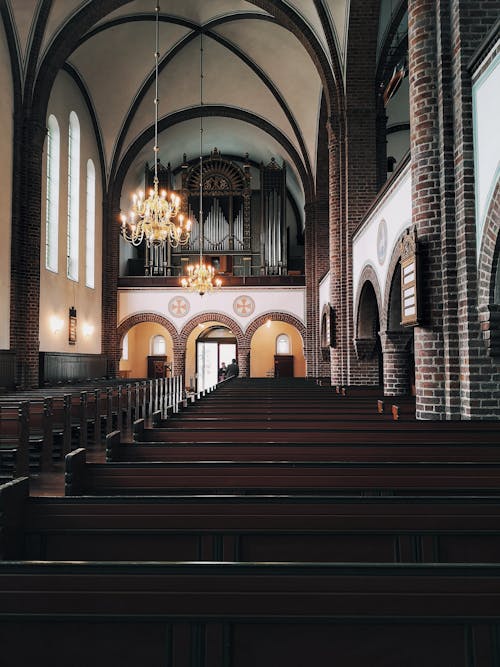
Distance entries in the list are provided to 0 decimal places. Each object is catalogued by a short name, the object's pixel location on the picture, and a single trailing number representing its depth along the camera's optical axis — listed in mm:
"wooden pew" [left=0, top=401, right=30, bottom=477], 6938
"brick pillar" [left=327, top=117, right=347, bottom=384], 13664
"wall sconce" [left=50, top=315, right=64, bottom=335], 17469
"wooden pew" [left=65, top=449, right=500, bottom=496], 3252
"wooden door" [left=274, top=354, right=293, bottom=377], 27266
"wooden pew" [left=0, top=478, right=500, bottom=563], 2482
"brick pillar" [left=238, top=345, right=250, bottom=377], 23797
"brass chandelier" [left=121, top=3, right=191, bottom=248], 12125
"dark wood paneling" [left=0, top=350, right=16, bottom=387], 13859
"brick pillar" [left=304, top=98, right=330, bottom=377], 20422
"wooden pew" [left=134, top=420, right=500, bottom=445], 4785
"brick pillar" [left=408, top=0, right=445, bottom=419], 6770
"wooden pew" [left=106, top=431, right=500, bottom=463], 4086
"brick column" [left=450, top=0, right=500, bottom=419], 6305
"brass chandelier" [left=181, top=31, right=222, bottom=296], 19281
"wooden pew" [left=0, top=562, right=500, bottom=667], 1612
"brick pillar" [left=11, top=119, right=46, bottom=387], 14594
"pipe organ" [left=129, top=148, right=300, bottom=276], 25047
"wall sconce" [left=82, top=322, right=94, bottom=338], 20938
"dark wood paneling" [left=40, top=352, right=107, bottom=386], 16391
